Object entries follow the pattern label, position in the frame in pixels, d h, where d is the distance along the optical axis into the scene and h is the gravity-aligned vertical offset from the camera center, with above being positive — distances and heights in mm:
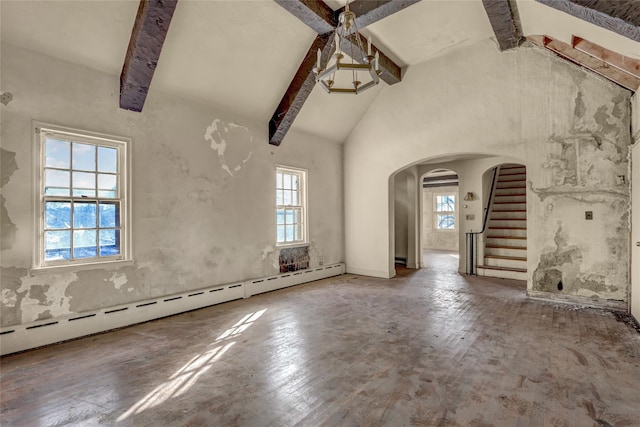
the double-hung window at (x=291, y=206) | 6262 +295
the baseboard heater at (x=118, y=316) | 3316 -1188
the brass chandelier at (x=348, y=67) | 2701 +1365
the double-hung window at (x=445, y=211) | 12648 +320
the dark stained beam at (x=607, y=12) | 2627 +1780
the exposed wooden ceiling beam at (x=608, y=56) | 3711 +1960
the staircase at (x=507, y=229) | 6992 -262
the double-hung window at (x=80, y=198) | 3523 +286
